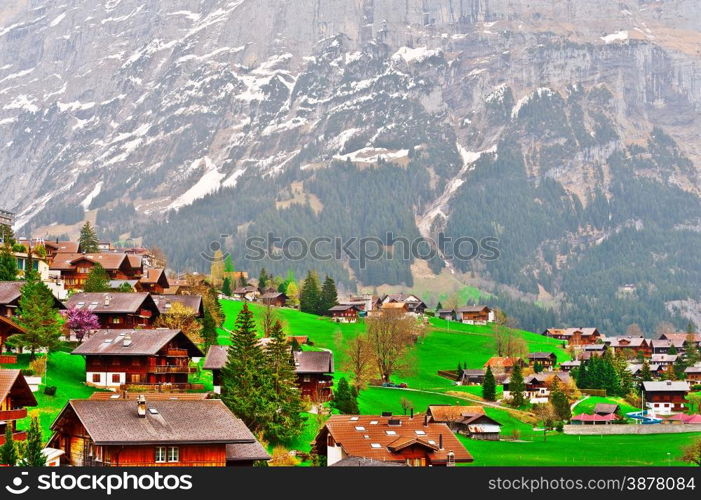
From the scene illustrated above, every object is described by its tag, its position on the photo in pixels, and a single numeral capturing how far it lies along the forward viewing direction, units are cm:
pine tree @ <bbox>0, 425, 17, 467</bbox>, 6350
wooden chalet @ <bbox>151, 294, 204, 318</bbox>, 13125
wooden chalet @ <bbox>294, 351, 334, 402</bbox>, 12012
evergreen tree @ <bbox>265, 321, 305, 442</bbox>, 9631
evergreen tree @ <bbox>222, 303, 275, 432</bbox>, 9612
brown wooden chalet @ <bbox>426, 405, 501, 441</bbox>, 12714
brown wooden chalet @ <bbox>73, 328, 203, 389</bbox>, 10275
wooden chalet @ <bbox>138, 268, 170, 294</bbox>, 15425
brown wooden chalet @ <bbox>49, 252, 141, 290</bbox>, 15125
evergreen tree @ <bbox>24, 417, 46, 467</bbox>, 6462
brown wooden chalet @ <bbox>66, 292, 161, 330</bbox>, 11856
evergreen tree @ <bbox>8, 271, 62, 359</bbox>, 9731
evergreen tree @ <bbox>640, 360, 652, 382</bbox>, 18375
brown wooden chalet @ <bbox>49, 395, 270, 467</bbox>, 7162
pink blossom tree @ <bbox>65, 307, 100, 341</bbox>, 11400
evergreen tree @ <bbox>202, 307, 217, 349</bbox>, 12812
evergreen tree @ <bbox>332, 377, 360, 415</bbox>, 11606
